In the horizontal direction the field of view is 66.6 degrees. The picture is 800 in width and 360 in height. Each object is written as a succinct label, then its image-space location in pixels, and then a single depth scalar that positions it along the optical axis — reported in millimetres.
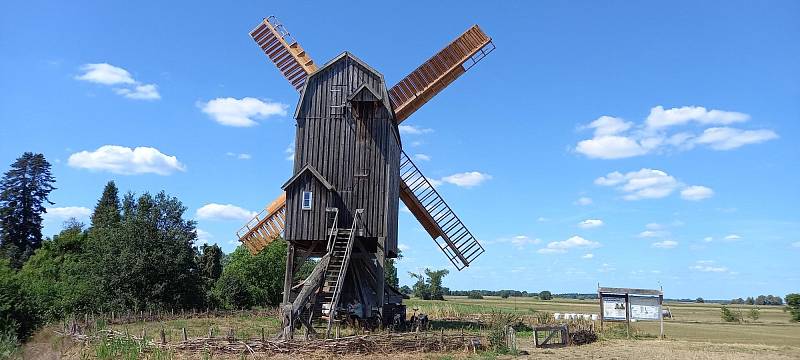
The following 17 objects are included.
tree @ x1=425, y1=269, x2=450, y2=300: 93688
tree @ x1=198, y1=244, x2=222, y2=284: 42500
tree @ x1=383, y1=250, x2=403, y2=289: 69750
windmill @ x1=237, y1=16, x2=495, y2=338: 21234
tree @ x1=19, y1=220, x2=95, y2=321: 28094
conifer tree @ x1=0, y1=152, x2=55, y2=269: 55125
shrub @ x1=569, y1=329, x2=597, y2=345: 21844
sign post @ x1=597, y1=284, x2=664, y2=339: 25484
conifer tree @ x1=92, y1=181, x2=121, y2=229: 61409
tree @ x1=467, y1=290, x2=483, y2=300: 146375
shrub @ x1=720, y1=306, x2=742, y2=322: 54312
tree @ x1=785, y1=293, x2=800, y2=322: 56500
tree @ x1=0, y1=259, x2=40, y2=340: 18203
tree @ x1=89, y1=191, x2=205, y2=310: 30844
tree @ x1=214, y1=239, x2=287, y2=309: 36312
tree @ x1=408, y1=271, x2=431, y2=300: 93500
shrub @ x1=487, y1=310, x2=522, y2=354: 17359
